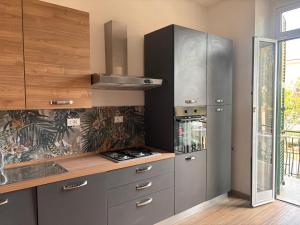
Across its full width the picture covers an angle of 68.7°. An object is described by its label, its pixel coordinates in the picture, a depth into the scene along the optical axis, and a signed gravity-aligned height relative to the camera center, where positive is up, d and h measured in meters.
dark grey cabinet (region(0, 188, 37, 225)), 1.42 -0.70
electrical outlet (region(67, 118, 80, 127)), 2.20 -0.19
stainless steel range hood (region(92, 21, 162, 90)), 2.25 +0.51
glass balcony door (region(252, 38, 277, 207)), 2.85 -0.27
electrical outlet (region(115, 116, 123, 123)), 2.53 -0.19
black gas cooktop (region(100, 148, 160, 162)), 2.09 -0.53
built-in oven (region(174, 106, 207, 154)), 2.41 -0.30
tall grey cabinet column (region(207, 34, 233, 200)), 2.74 -0.15
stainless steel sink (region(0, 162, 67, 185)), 1.54 -0.54
